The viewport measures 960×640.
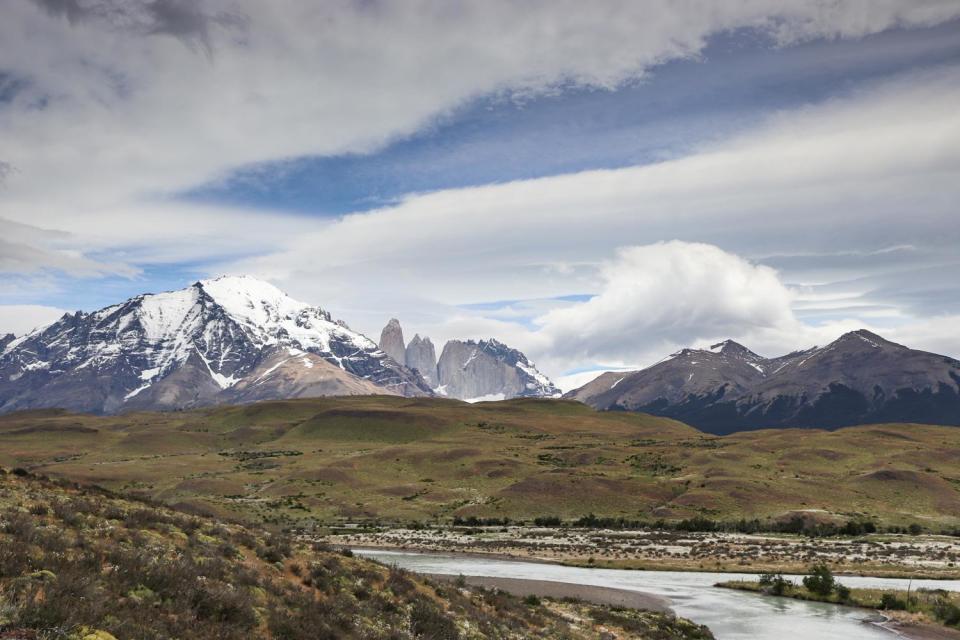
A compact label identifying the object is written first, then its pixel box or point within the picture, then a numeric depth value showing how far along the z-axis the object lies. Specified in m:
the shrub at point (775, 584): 52.12
